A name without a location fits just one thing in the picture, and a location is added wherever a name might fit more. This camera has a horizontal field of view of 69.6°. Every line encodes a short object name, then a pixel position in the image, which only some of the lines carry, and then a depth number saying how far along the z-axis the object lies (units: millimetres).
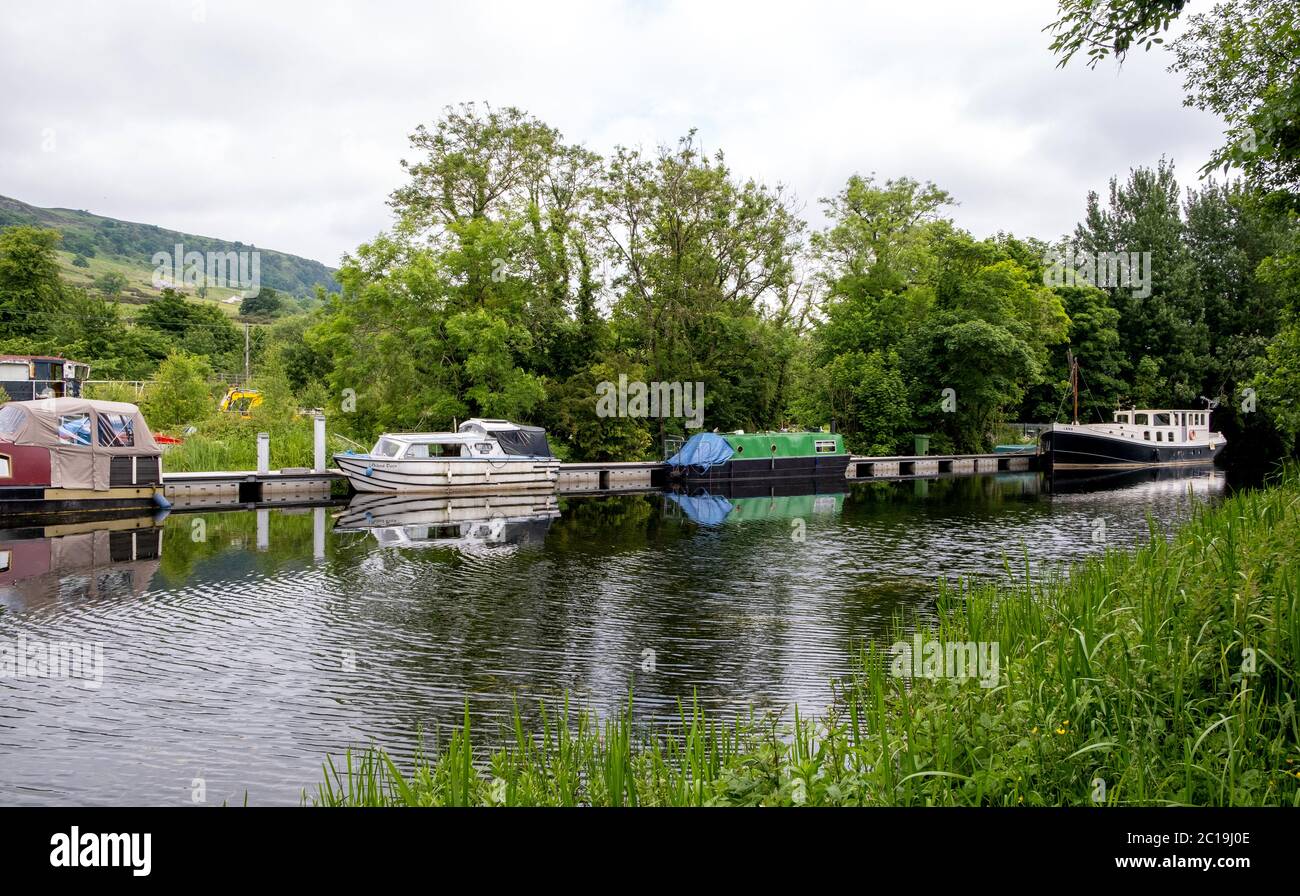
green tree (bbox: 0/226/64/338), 52688
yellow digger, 41500
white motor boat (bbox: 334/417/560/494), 30922
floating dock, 28953
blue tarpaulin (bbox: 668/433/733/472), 37656
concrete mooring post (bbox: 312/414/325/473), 31547
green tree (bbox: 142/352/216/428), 34625
